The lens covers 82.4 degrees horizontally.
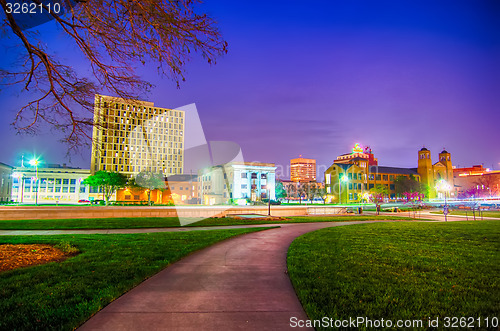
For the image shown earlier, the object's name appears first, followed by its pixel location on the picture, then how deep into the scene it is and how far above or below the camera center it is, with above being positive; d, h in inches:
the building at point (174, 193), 3440.0 -52.2
